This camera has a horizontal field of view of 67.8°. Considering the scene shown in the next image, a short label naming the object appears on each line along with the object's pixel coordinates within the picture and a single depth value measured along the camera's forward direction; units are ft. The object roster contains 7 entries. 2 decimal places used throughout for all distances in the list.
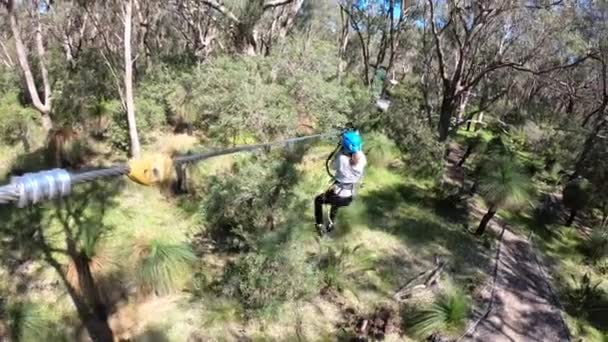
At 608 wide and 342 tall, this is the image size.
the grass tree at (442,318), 28.94
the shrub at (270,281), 28.81
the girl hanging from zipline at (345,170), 19.10
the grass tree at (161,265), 29.60
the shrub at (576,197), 47.98
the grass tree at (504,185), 36.52
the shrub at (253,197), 31.53
